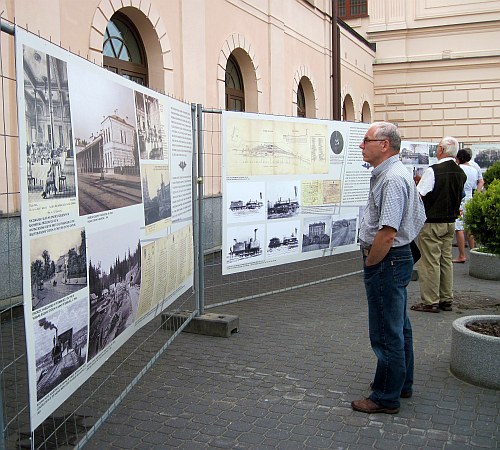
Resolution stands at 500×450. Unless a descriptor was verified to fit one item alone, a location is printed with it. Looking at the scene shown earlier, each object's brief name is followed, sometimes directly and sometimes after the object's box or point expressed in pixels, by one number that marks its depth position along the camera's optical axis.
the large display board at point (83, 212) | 2.75
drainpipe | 19.17
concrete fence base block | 6.21
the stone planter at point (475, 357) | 4.70
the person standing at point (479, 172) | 12.12
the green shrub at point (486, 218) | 5.74
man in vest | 6.93
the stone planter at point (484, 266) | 9.41
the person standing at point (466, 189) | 10.92
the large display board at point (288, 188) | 6.49
